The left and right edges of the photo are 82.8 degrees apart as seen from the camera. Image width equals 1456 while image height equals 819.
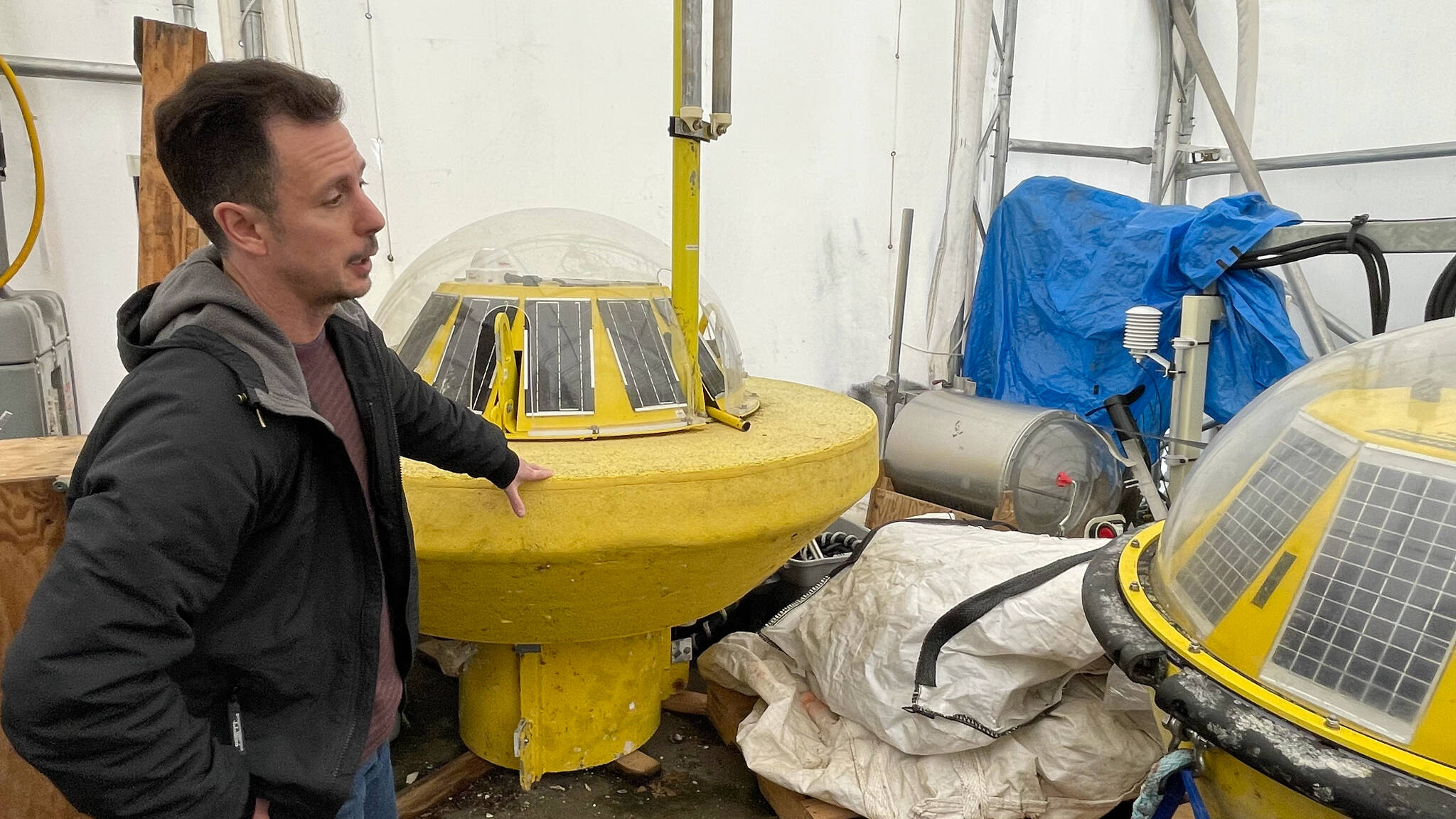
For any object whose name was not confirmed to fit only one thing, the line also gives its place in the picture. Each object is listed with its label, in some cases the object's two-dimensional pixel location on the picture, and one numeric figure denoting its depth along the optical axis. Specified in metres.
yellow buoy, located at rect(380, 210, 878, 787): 1.63
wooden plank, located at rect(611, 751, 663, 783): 2.34
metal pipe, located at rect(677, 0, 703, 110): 1.89
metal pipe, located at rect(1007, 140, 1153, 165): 5.14
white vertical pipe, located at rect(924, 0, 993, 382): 4.46
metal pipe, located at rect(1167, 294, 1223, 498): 3.29
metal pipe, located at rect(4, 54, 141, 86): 2.83
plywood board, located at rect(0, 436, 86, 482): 1.32
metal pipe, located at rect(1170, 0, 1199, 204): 5.51
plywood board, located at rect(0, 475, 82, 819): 1.31
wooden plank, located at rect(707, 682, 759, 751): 2.48
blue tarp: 3.41
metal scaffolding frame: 4.74
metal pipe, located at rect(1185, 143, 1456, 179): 4.69
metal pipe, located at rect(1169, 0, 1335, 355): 4.59
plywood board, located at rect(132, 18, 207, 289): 1.79
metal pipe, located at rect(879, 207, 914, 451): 4.47
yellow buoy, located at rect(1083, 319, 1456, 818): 0.96
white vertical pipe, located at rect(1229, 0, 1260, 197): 5.02
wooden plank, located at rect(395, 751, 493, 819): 2.17
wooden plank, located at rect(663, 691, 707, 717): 2.71
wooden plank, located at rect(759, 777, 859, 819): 2.08
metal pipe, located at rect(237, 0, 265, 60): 2.97
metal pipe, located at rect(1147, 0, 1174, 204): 5.43
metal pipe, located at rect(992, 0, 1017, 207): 4.78
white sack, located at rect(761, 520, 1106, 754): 1.97
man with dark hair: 0.80
